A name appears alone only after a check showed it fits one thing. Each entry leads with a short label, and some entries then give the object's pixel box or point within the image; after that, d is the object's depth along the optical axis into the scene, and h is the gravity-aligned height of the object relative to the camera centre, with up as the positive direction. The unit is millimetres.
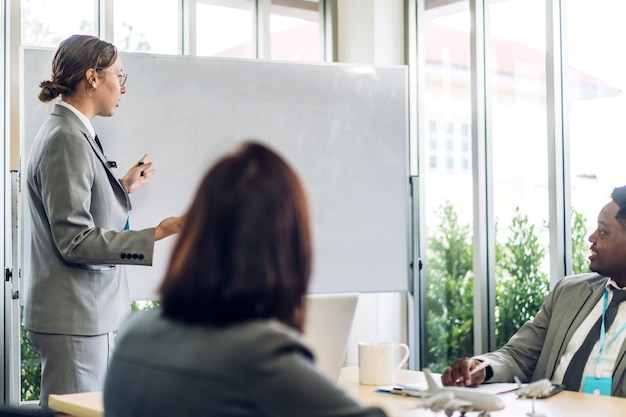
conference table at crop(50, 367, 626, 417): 1886 -458
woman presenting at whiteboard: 2422 -57
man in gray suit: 2488 -387
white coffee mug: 2277 -411
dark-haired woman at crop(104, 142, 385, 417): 987 -123
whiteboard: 3686 +372
